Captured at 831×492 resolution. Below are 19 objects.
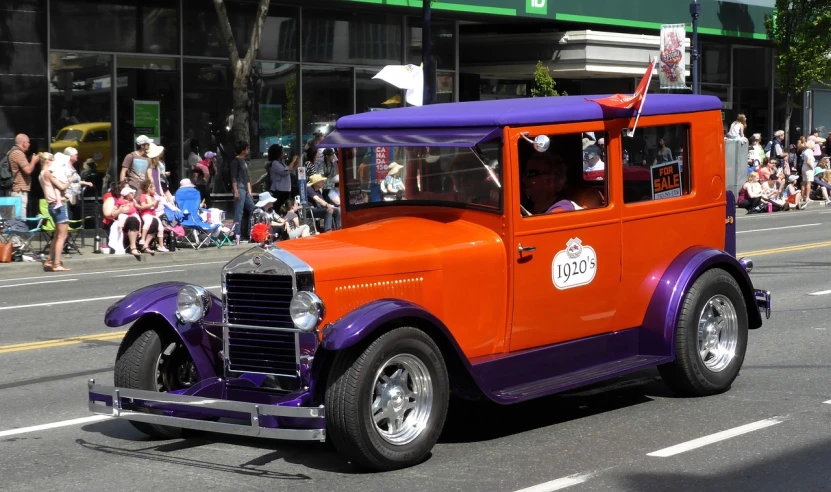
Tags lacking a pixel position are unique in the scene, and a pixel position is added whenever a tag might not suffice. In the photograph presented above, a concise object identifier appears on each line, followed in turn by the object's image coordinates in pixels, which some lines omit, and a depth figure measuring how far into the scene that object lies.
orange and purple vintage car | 6.21
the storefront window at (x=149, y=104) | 23.59
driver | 7.20
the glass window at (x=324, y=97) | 27.42
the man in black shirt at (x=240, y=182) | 21.69
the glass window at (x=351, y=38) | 27.41
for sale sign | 8.03
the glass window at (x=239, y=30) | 24.81
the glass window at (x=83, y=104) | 22.56
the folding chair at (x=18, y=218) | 18.70
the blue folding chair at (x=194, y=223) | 20.66
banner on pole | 29.33
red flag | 7.56
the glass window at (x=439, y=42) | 29.86
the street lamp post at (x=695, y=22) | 30.55
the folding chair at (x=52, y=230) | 19.25
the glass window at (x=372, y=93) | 28.58
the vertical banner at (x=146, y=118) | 23.81
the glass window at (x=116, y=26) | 22.69
